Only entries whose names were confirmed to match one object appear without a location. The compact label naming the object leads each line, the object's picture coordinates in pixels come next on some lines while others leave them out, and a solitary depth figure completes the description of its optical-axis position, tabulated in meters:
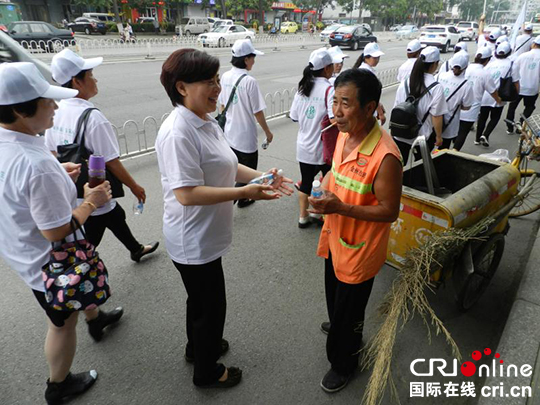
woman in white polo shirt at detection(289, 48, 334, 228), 3.72
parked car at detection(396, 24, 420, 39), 35.78
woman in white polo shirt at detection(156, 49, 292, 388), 1.73
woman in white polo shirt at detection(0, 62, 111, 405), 1.65
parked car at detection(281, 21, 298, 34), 39.69
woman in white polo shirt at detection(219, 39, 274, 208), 4.14
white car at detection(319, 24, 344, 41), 28.49
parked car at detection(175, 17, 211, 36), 32.12
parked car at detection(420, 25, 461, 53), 24.17
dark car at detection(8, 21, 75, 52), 17.84
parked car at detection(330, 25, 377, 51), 23.61
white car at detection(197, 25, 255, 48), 22.31
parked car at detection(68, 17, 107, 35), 30.40
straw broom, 2.06
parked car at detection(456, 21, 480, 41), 33.53
